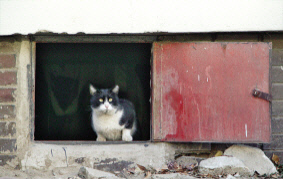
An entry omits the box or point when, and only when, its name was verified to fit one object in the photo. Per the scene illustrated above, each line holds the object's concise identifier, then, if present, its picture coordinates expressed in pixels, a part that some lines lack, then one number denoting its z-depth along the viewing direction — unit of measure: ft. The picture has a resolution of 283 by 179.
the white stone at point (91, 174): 29.82
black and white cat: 36.17
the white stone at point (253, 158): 32.04
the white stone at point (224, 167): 30.71
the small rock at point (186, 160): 33.17
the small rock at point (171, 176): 29.35
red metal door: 32.60
